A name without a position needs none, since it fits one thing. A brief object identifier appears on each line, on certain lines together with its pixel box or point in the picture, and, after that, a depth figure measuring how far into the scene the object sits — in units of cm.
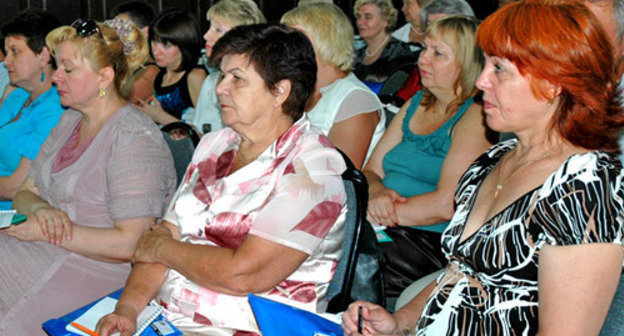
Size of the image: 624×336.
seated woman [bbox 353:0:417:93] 553
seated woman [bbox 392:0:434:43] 577
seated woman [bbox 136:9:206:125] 419
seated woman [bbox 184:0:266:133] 374
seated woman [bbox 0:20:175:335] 221
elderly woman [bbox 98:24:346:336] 171
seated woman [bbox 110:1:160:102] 444
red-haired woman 125
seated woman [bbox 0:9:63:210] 297
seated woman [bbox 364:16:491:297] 239
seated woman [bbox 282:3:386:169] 287
